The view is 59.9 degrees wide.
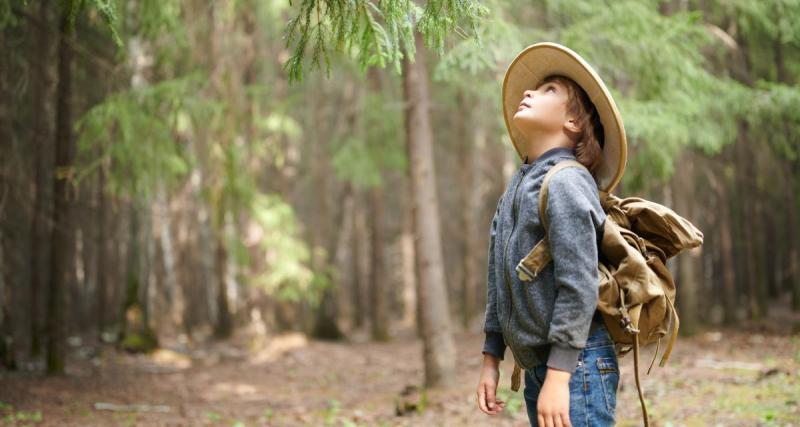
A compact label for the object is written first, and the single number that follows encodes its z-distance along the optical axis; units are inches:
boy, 94.5
